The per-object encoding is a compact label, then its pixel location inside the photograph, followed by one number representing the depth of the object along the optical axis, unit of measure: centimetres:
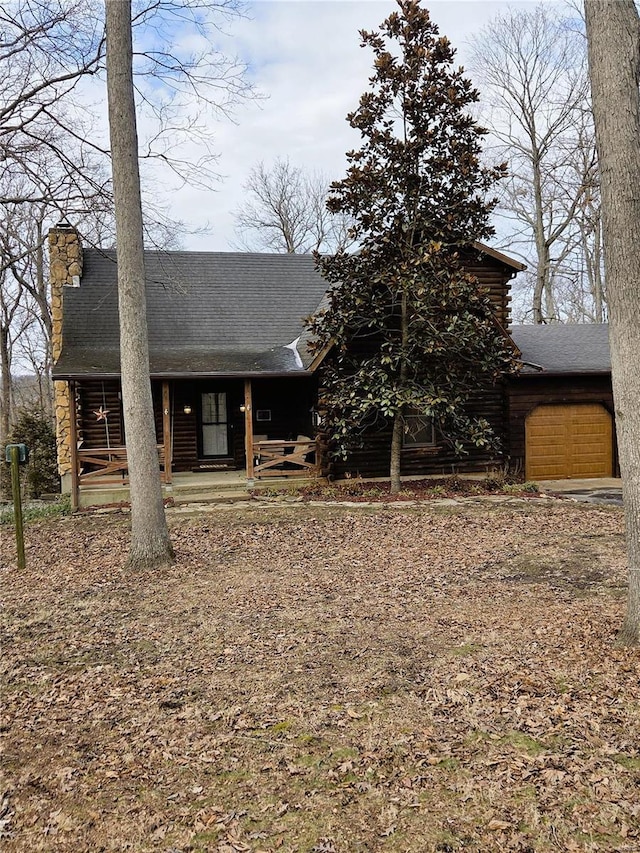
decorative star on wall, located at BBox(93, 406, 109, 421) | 1370
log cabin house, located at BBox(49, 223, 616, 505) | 1255
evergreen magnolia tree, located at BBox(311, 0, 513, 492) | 1118
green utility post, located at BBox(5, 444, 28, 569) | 711
